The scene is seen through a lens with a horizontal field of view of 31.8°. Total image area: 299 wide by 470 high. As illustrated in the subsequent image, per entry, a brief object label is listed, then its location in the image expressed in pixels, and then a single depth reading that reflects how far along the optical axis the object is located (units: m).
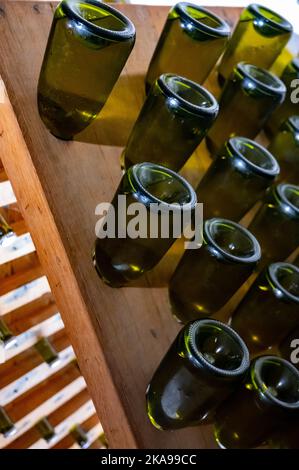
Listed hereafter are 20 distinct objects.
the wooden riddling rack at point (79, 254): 0.59
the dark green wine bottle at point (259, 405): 0.55
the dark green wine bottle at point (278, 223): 0.76
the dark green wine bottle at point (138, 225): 0.57
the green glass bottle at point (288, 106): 0.98
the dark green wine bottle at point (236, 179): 0.71
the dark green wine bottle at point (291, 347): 0.73
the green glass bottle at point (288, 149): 0.87
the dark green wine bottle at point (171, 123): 0.63
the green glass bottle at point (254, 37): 0.90
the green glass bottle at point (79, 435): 1.23
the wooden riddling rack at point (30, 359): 0.88
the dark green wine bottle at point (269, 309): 0.67
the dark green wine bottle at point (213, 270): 0.62
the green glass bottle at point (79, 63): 0.55
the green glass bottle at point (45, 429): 1.11
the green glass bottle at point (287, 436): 0.56
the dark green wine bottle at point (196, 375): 0.53
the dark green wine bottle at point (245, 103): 0.78
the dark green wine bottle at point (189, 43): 0.74
